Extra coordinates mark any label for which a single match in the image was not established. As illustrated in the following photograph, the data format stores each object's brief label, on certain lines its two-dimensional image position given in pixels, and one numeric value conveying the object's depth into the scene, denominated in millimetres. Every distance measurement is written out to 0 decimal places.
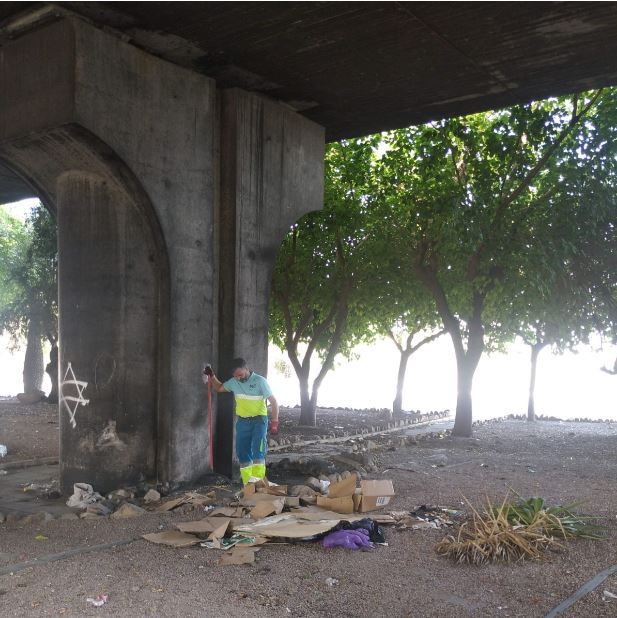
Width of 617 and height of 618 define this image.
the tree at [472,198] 13875
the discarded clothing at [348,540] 6442
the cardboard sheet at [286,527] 6579
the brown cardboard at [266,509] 7266
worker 9133
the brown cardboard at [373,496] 7719
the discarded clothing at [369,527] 6711
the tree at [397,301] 17109
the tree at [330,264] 17375
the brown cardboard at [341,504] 7516
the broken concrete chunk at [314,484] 9020
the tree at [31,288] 21844
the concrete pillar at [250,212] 9883
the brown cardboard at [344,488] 7645
